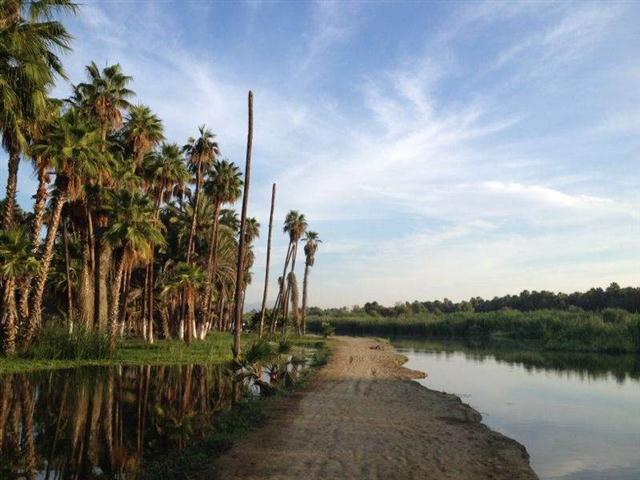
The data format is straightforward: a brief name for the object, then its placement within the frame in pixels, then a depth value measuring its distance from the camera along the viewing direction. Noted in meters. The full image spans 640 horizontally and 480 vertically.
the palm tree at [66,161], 25.82
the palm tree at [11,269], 23.99
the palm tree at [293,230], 61.22
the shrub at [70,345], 26.02
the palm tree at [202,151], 41.06
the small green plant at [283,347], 27.08
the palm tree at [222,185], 44.31
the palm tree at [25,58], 16.56
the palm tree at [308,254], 71.88
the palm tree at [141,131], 35.09
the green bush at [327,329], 64.73
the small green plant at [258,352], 19.70
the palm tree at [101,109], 31.22
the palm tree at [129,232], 29.61
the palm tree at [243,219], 22.45
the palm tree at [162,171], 38.09
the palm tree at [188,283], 35.16
